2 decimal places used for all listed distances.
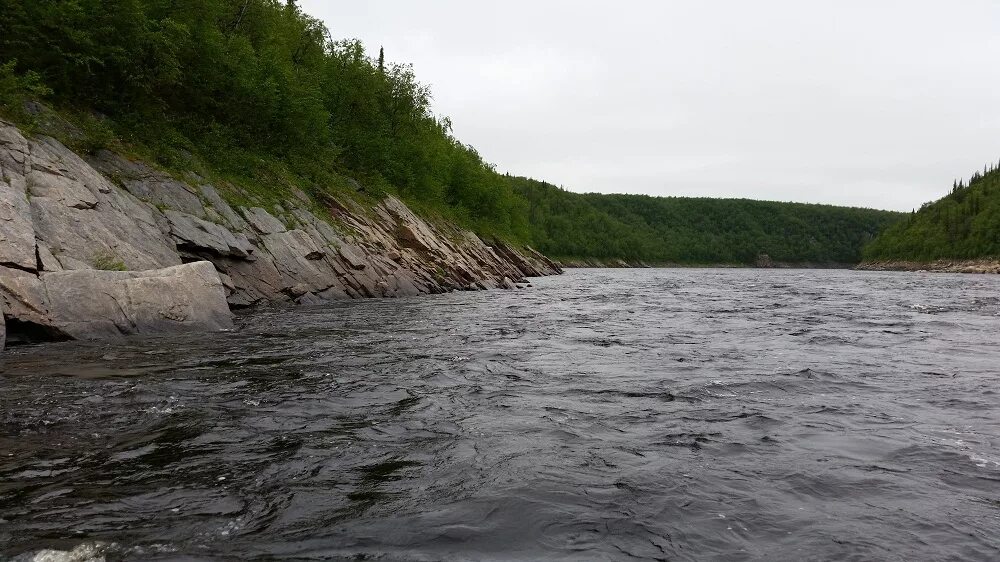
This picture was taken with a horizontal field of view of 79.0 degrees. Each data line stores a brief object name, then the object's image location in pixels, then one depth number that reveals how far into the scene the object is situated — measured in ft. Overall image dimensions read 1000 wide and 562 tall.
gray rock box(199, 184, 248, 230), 77.05
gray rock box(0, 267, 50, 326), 40.24
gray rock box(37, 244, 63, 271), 44.28
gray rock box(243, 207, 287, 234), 80.89
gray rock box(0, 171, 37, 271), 41.88
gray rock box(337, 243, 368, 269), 94.05
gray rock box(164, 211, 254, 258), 67.10
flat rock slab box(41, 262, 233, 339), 43.37
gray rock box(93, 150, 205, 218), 68.69
